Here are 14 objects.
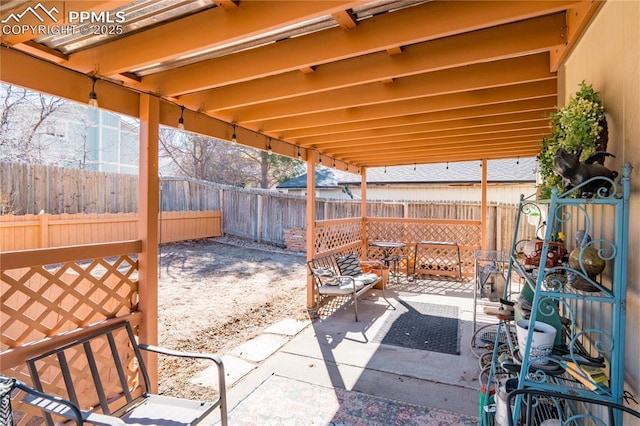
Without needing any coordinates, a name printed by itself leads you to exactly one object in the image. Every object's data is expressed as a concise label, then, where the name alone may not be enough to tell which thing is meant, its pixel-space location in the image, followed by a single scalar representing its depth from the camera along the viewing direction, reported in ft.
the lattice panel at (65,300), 6.57
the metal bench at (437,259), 23.71
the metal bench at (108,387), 5.31
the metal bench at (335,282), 15.85
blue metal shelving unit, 4.32
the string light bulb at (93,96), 7.90
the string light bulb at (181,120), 10.20
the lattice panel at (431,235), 23.45
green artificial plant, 4.78
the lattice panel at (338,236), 19.38
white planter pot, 4.94
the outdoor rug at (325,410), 8.09
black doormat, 12.66
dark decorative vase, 4.67
